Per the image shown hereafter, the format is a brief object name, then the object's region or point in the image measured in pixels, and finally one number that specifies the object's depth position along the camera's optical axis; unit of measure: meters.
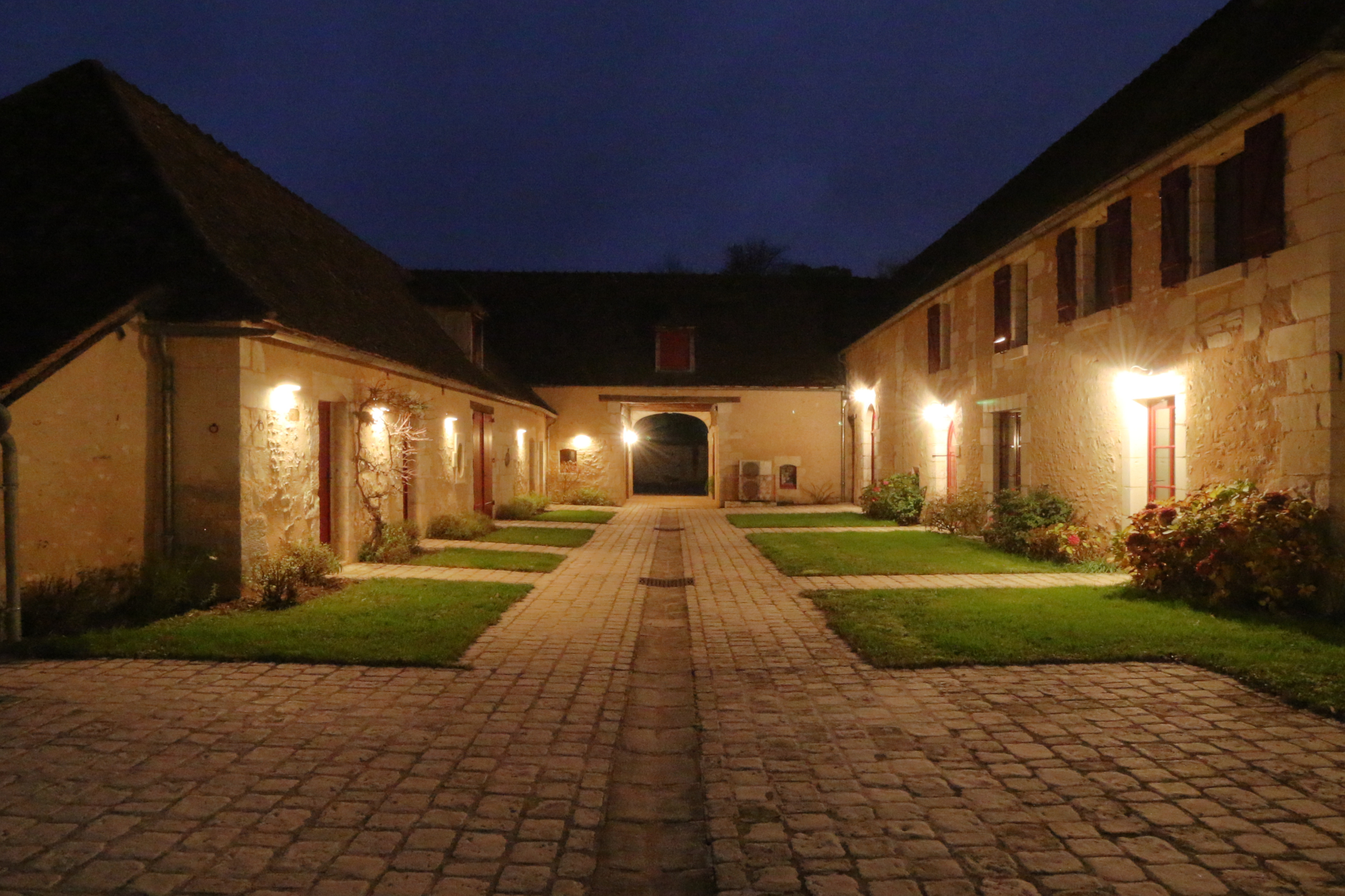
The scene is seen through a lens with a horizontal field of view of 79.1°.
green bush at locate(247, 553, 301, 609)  7.02
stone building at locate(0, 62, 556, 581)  6.31
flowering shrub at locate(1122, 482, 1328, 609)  6.29
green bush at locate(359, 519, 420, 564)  10.10
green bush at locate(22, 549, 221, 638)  6.00
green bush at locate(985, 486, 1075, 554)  10.42
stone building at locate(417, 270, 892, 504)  22.19
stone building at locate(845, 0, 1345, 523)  6.38
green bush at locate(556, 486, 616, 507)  21.97
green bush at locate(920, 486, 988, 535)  12.82
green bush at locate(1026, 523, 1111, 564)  9.48
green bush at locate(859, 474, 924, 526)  15.62
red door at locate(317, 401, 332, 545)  9.43
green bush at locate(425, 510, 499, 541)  12.73
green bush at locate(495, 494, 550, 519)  17.12
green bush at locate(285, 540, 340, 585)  7.87
